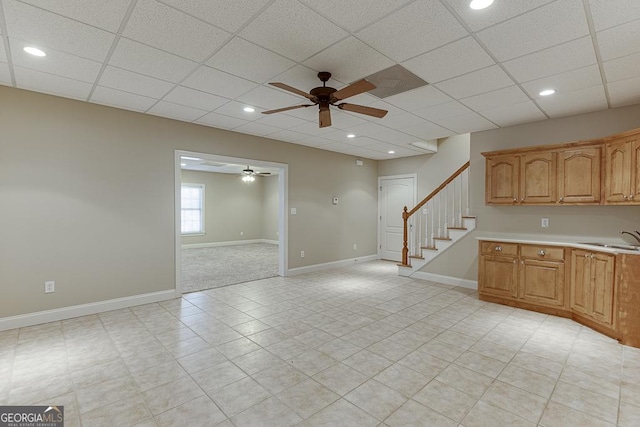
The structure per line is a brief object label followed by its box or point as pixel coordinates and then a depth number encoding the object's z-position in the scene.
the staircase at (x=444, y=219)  5.44
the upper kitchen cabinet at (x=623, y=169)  3.25
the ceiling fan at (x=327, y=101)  2.88
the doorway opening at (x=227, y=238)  4.60
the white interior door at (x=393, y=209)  7.46
